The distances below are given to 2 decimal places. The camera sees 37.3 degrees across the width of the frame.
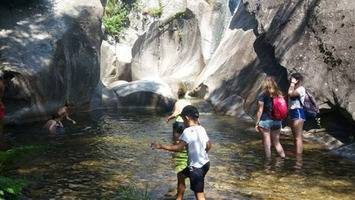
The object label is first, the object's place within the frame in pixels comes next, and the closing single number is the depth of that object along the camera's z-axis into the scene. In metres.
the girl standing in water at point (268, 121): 13.19
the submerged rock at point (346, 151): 14.10
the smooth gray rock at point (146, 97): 26.20
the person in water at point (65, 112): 18.23
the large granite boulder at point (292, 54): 16.28
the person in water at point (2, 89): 12.49
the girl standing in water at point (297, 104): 13.80
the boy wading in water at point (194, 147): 8.53
